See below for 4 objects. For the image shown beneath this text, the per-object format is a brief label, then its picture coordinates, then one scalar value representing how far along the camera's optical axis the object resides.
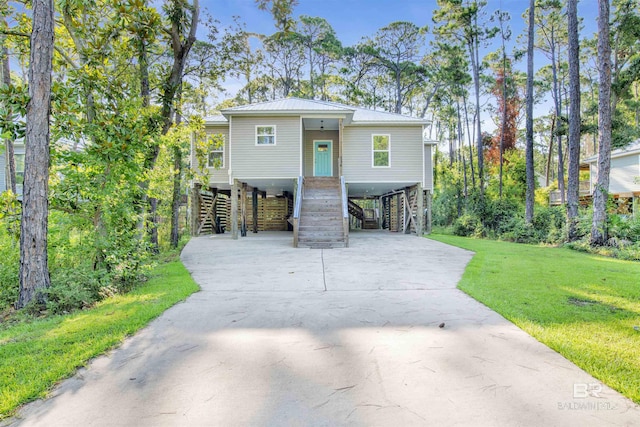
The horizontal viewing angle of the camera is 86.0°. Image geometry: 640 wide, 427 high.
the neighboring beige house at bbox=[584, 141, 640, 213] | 20.84
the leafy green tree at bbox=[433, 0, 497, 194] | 20.16
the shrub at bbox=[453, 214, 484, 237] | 18.05
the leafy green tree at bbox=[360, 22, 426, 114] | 25.88
